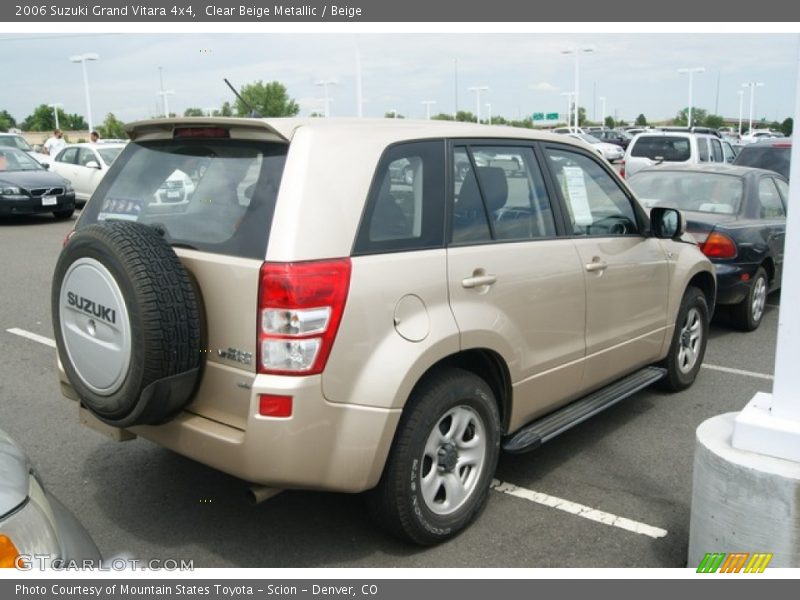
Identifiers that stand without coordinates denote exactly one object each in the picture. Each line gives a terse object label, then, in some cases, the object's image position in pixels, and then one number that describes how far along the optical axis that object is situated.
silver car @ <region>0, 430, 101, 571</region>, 2.17
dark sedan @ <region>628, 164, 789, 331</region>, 7.12
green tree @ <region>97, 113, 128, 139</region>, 63.62
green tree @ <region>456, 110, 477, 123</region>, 61.12
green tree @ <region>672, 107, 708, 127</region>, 86.56
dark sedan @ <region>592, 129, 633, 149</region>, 41.75
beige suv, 2.93
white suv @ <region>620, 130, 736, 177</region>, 15.81
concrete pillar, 2.81
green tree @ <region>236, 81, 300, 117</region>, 60.81
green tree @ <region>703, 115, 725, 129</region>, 85.75
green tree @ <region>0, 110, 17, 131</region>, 70.77
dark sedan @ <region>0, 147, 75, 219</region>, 14.46
